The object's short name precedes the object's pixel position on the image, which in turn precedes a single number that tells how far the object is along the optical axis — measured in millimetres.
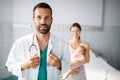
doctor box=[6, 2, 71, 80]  1010
